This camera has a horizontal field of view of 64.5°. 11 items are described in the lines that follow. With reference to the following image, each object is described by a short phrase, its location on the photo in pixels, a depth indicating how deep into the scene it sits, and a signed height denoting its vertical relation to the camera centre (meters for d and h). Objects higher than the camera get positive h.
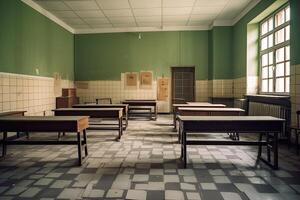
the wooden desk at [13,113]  4.49 -0.35
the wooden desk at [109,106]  5.82 -0.26
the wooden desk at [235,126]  3.14 -0.40
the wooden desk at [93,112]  4.75 -0.33
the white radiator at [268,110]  4.80 -0.33
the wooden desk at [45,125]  3.23 -0.40
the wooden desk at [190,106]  5.68 -0.24
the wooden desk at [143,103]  7.75 -0.24
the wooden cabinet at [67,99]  7.75 -0.11
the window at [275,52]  5.37 +1.10
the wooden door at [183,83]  9.48 +0.51
